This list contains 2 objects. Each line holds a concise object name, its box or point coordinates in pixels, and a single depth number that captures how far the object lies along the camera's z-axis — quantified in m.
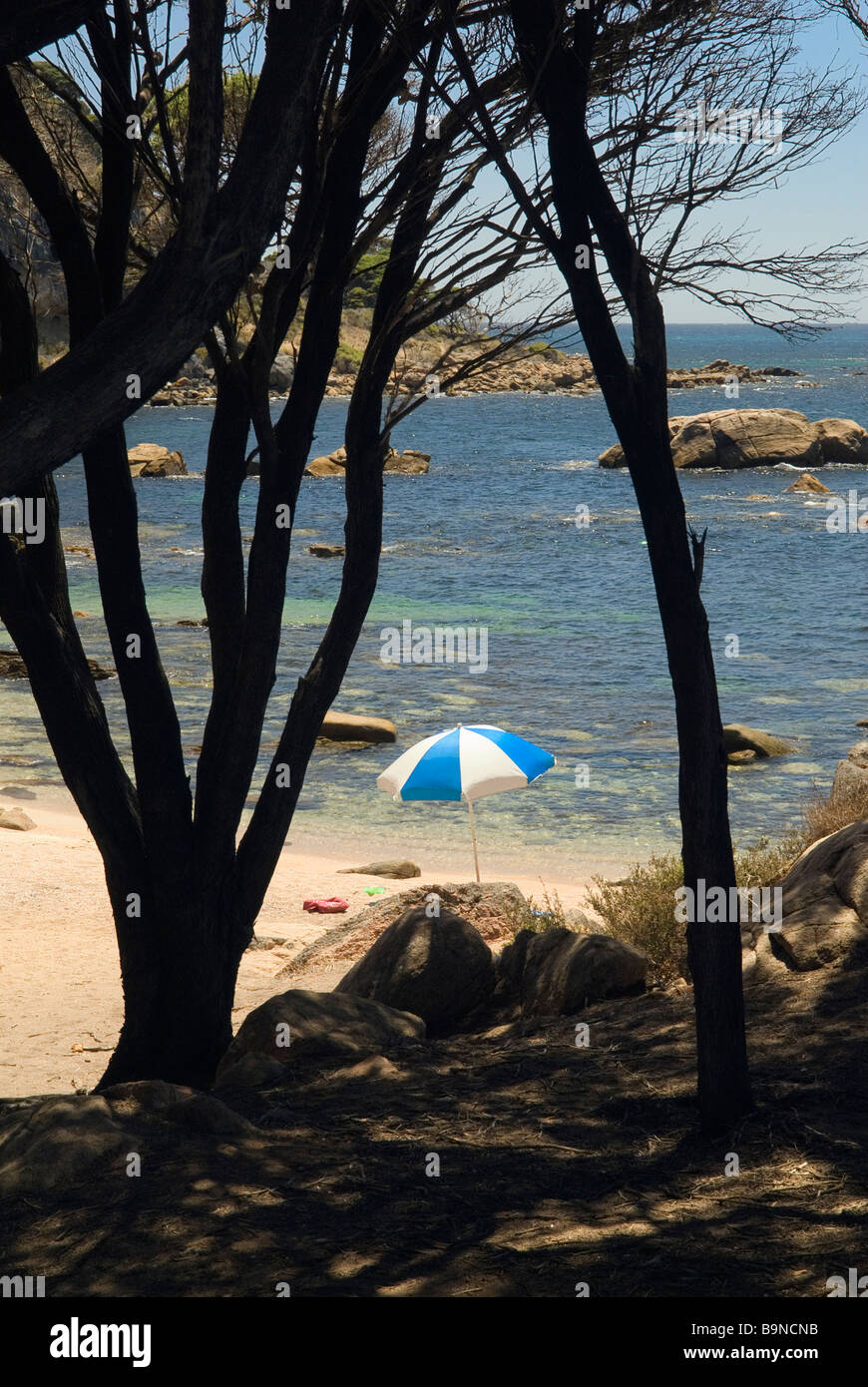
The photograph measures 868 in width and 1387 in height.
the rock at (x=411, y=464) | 65.50
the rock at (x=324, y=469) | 60.59
